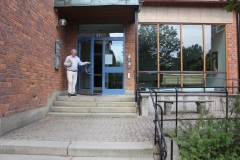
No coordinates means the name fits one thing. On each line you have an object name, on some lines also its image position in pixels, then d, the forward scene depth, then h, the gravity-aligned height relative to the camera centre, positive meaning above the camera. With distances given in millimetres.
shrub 3160 -889
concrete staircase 6312 -742
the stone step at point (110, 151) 3521 -1170
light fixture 7371 +2233
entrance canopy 6977 +2772
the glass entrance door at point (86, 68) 8320 +647
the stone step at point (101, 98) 6922 -504
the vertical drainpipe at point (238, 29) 8988 +2454
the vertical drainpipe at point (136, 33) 7184 +1797
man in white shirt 7285 +466
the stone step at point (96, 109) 6422 -824
